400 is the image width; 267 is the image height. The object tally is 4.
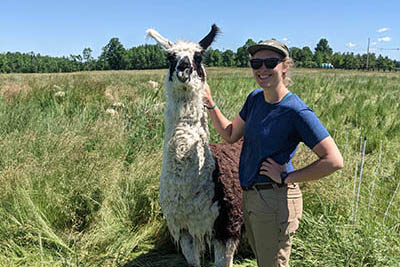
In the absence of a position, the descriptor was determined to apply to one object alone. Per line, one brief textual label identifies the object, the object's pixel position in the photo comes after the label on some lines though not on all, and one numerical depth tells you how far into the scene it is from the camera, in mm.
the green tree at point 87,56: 98850
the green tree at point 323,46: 122562
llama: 2637
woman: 1901
